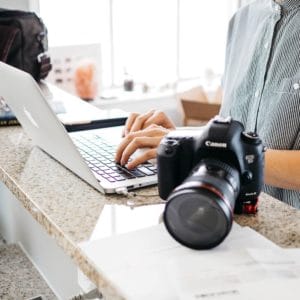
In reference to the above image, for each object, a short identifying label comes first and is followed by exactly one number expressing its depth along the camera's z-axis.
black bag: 1.86
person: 1.04
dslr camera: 0.68
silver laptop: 0.90
